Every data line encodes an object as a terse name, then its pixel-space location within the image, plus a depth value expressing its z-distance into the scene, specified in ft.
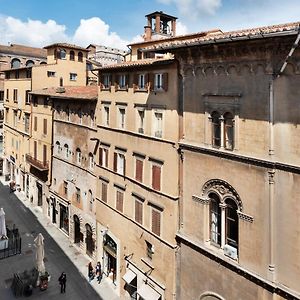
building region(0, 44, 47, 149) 218.18
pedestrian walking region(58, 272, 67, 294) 80.53
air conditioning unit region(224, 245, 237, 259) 53.67
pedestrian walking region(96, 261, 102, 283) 86.03
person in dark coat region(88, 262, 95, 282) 86.69
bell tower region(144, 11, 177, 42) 120.37
